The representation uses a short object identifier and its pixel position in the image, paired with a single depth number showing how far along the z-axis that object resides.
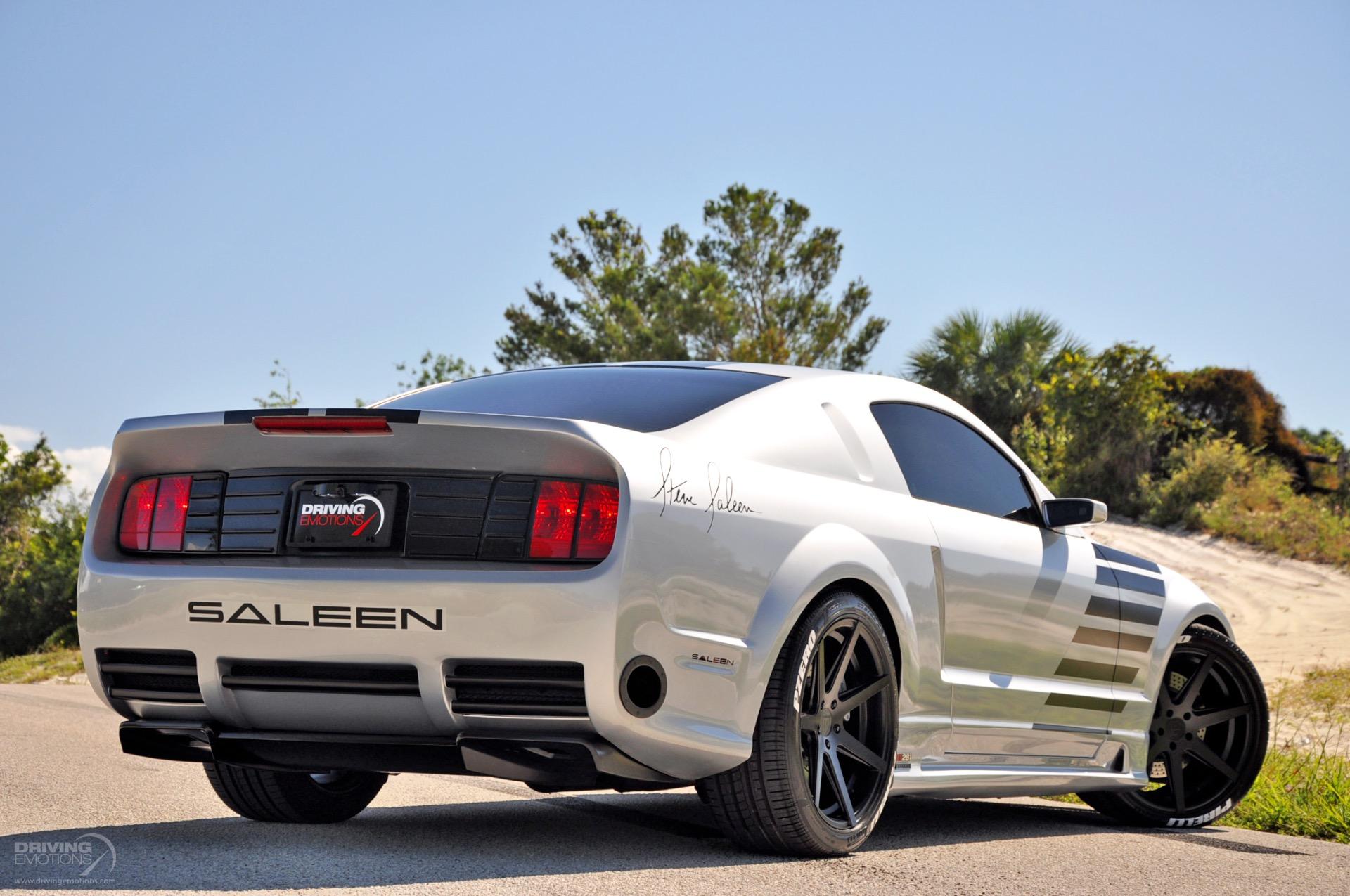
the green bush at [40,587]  34.19
